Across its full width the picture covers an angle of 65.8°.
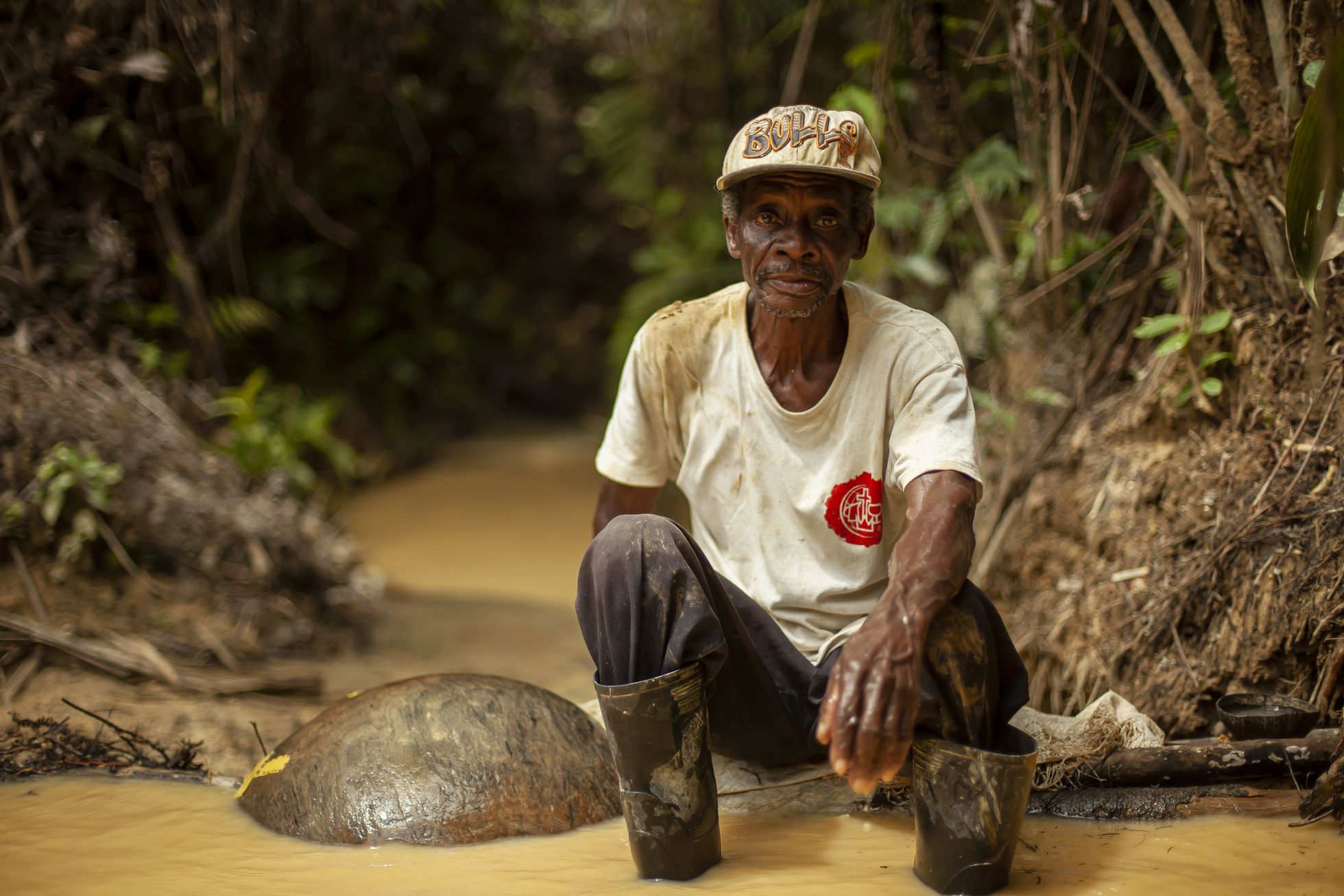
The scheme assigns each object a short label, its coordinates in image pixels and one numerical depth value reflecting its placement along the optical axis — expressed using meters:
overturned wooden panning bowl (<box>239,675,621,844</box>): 2.33
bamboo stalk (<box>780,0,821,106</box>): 4.14
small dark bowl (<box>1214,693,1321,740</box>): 2.37
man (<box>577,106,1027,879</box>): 1.90
